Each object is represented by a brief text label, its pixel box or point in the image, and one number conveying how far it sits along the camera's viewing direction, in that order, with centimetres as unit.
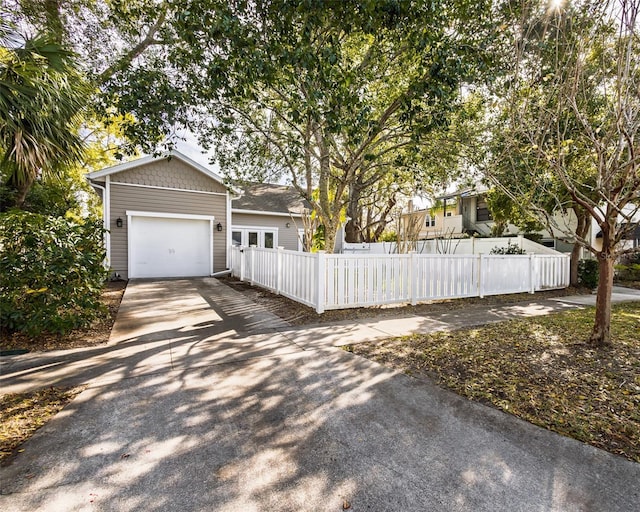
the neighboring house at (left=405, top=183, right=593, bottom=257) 2158
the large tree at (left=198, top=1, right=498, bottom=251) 464
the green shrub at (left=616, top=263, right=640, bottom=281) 1372
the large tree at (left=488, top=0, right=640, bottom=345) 369
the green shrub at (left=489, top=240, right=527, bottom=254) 1240
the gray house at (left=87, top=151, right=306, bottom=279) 1137
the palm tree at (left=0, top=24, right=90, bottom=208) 428
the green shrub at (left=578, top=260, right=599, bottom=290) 1087
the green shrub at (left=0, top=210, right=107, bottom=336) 438
